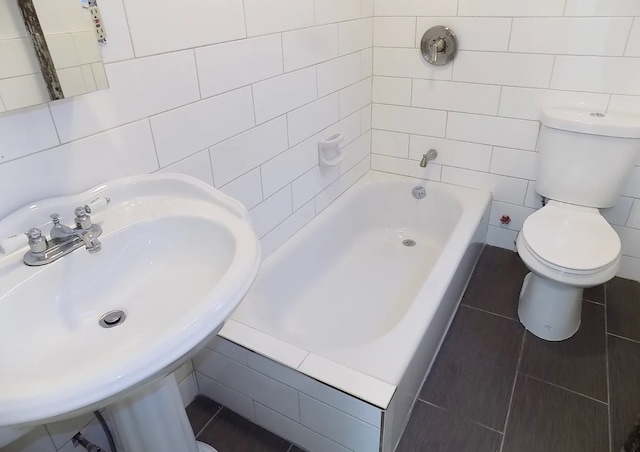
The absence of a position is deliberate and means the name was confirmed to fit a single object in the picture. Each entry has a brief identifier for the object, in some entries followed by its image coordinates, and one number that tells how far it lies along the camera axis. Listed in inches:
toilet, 65.2
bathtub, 50.3
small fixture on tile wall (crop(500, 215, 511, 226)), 92.9
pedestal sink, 25.4
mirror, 34.7
